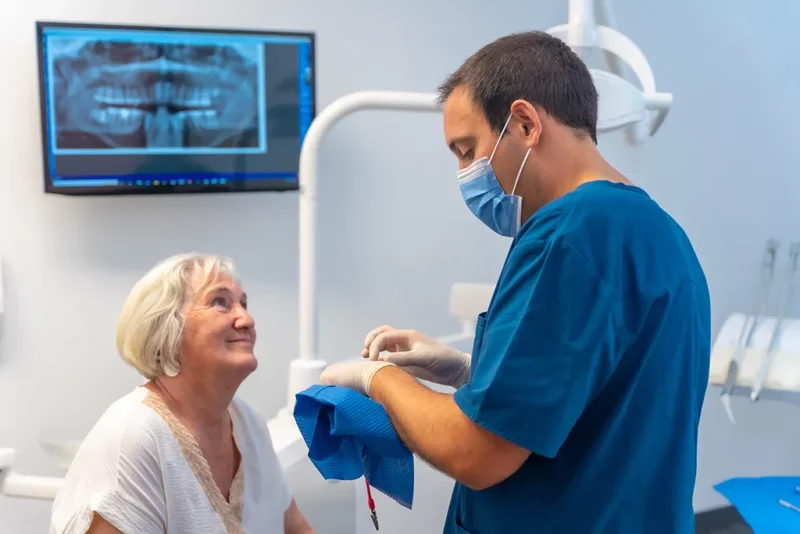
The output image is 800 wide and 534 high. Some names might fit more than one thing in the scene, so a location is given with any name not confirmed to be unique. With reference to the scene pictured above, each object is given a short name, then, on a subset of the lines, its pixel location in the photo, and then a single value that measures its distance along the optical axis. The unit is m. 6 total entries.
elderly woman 1.26
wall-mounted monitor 1.88
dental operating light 1.67
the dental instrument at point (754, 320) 1.96
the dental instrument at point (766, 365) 1.89
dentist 0.81
